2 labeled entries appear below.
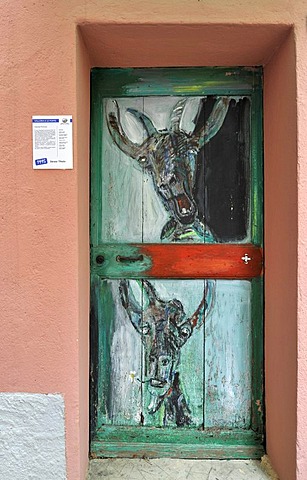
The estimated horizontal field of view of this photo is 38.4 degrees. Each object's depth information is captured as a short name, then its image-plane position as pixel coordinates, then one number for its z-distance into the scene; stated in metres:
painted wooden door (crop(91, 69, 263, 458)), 2.24
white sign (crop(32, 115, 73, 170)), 1.87
